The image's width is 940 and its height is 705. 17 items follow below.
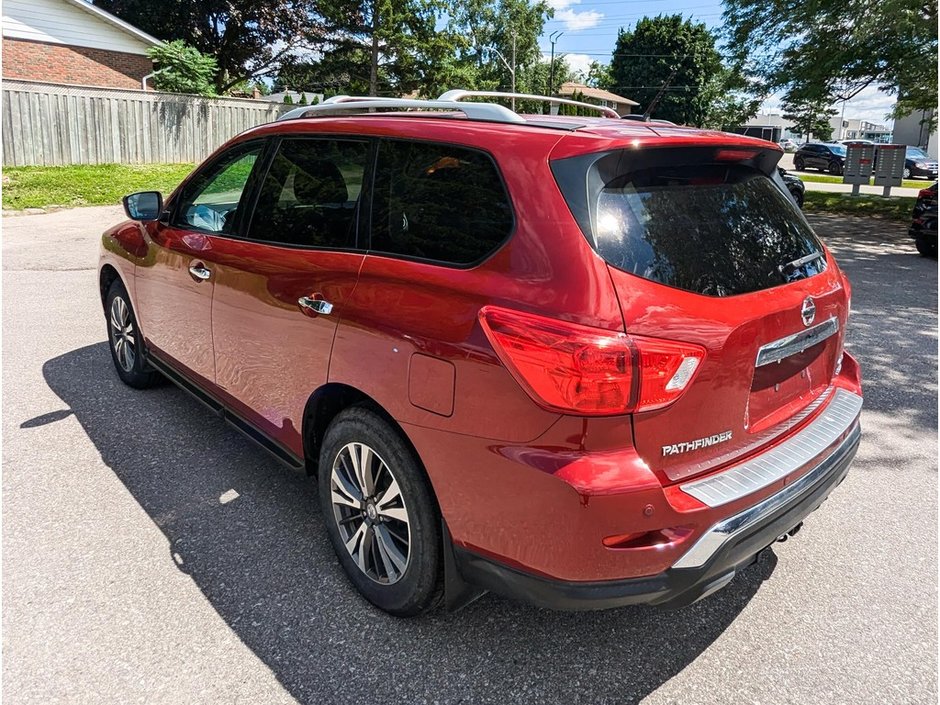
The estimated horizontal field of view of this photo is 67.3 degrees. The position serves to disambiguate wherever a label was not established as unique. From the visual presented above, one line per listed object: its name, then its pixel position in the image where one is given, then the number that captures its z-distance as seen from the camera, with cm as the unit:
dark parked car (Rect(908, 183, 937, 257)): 1134
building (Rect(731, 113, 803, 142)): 5667
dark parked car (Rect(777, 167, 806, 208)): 1791
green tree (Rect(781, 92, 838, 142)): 1700
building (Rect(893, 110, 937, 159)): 5045
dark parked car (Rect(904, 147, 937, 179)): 3375
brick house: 2256
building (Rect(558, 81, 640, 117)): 6147
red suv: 202
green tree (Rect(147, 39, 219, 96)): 2167
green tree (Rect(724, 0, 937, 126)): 1402
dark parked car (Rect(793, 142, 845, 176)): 3581
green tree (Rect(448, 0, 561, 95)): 5669
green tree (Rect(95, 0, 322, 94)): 3416
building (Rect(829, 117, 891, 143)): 8171
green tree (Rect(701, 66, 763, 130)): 1842
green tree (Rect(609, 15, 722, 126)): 6362
